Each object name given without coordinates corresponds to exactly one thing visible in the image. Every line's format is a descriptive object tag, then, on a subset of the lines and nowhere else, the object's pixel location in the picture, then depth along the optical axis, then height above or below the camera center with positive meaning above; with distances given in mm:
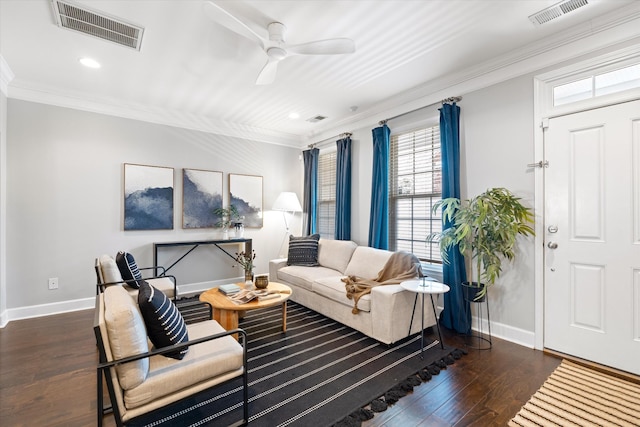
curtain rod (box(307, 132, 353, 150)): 4678 +1323
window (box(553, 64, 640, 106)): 2285 +1085
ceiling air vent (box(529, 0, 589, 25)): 2148 +1567
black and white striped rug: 1830 -1288
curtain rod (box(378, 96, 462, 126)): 3263 +1318
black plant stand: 2779 -1281
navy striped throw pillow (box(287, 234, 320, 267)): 4422 -605
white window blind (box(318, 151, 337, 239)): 5324 +354
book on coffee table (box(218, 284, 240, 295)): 2987 -810
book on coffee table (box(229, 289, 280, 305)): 2773 -832
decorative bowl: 3139 -764
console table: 4159 -478
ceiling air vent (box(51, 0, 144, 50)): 2242 +1597
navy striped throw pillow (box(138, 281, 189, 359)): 1586 -612
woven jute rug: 1761 -1280
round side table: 2580 -700
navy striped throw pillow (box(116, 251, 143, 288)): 3102 -590
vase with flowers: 3336 -656
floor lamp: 4984 +180
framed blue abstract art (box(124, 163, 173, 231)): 4159 +247
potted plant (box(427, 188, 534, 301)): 2660 -147
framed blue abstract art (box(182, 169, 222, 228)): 4609 +275
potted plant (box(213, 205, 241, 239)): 4852 -62
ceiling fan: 2190 +1399
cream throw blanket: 3025 -703
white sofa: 2740 -893
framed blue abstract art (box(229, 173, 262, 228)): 5077 +305
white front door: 2256 -201
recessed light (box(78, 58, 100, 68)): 2986 +1607
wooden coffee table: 2635 -861
